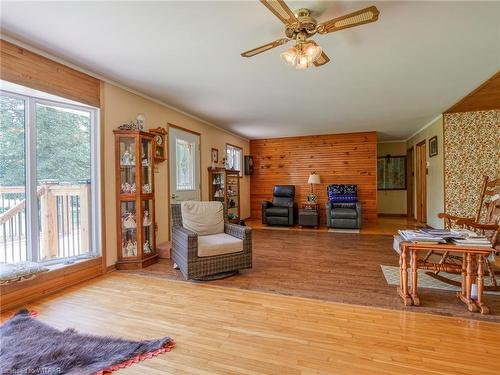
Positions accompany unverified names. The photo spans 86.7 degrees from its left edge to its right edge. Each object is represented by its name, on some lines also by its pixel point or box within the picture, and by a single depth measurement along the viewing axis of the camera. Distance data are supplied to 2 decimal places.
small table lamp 6.93
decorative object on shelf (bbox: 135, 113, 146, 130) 3.58
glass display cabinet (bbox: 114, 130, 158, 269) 3.38
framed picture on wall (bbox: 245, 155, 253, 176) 7.58
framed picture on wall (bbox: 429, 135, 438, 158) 5.43
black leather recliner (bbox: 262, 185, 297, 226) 6.52
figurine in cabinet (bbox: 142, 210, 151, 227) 3.48
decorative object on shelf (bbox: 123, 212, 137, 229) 3.42
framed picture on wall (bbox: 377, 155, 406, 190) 8.01
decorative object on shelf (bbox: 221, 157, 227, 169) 6.28
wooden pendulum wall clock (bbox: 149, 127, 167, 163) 3.98
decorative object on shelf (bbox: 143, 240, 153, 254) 3.52
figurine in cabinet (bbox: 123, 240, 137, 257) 3.42
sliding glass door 2.54
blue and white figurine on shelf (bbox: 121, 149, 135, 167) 3.42
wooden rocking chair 2.55
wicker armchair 2.83
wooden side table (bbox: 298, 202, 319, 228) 6.30
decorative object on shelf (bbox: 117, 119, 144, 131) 3.42
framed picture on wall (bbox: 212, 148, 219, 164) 5.91
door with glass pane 4.52
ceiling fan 1.64
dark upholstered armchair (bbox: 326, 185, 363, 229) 6.02
